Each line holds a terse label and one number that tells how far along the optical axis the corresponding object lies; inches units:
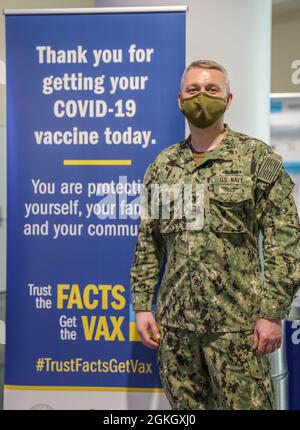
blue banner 67.7
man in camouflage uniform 52.2
